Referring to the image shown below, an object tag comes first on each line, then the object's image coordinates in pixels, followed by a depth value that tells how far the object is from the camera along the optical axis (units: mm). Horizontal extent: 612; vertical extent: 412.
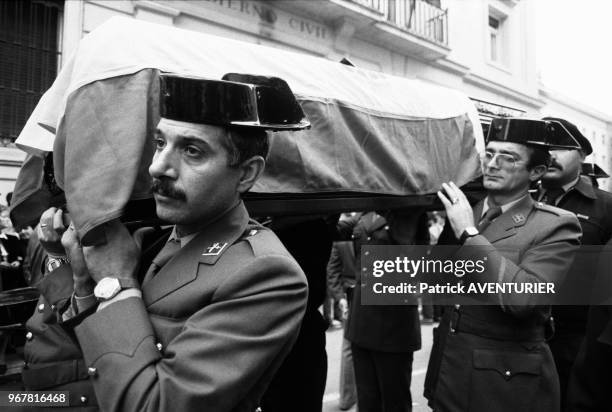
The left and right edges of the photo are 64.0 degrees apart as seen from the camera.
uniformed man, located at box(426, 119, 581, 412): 2268
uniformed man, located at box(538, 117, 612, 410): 2994
